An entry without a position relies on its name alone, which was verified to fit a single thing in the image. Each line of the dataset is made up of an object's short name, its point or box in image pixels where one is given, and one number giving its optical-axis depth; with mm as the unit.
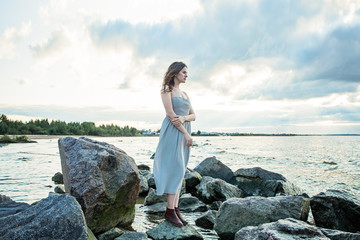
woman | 4965
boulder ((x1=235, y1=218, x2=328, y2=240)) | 3477
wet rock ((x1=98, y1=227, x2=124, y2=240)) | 4738
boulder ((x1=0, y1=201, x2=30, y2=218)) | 4394
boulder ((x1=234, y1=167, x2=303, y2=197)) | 8852
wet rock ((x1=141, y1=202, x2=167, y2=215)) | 6791
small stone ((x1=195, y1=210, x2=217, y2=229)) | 5756
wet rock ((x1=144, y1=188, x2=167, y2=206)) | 7508
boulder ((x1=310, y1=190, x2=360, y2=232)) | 5469
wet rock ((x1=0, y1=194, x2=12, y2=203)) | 5444
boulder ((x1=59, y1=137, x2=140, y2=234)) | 4672
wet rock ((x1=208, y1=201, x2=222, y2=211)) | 7368
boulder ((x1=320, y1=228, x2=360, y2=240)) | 3986
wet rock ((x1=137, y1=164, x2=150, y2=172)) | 13991
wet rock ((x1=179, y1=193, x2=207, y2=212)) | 7105
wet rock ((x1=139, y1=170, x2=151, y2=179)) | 10952
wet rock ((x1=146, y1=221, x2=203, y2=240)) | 4746
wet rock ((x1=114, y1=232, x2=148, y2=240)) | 4383
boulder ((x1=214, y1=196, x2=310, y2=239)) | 5238
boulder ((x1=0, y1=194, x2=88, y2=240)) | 3064
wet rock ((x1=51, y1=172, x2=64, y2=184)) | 11180
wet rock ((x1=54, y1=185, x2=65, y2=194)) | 8120
